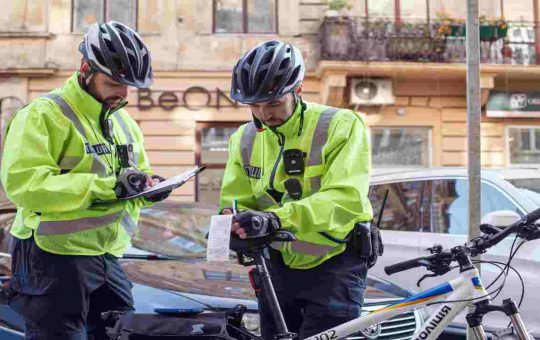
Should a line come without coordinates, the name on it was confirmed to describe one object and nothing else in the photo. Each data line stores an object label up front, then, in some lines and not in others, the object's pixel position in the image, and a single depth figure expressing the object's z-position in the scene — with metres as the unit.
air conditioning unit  13.80
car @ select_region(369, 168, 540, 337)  4.87
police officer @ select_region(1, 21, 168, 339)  2.43
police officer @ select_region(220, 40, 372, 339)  2.39
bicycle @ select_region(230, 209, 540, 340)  2.28
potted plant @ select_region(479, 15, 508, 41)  13.76
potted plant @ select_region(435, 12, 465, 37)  13.70
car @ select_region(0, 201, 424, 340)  3.33
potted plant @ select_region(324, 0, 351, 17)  13.58
